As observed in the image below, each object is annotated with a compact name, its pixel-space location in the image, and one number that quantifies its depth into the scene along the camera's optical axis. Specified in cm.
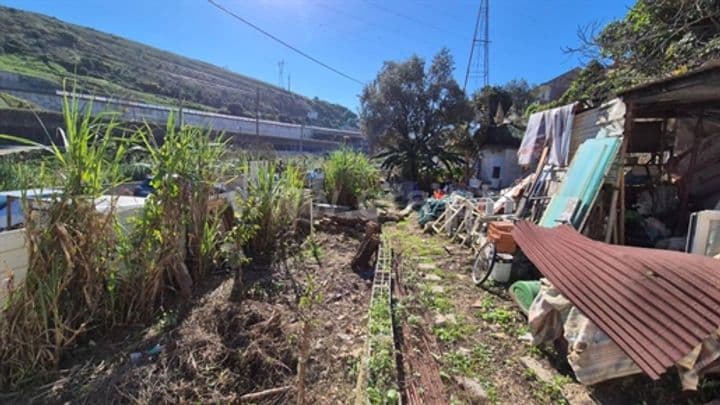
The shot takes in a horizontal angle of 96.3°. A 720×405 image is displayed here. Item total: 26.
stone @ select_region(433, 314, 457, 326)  316
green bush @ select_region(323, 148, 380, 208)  717
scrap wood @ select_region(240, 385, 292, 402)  188
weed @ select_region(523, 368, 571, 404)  218
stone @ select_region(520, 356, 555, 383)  239
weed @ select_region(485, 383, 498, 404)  218
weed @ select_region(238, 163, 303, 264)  396
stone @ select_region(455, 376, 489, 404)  217
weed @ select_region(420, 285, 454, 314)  349
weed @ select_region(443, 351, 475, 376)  247
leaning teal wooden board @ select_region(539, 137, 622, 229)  400
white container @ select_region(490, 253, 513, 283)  408
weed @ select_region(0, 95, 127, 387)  189
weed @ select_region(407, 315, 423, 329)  300
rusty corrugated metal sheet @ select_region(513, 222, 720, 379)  144
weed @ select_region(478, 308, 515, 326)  323
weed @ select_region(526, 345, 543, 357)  268
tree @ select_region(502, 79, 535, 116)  2181
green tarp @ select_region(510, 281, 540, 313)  322
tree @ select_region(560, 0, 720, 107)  502
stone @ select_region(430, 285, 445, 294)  394
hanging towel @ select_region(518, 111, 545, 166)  661
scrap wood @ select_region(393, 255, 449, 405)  212
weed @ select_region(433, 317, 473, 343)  291
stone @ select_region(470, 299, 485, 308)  359
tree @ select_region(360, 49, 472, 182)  1298
